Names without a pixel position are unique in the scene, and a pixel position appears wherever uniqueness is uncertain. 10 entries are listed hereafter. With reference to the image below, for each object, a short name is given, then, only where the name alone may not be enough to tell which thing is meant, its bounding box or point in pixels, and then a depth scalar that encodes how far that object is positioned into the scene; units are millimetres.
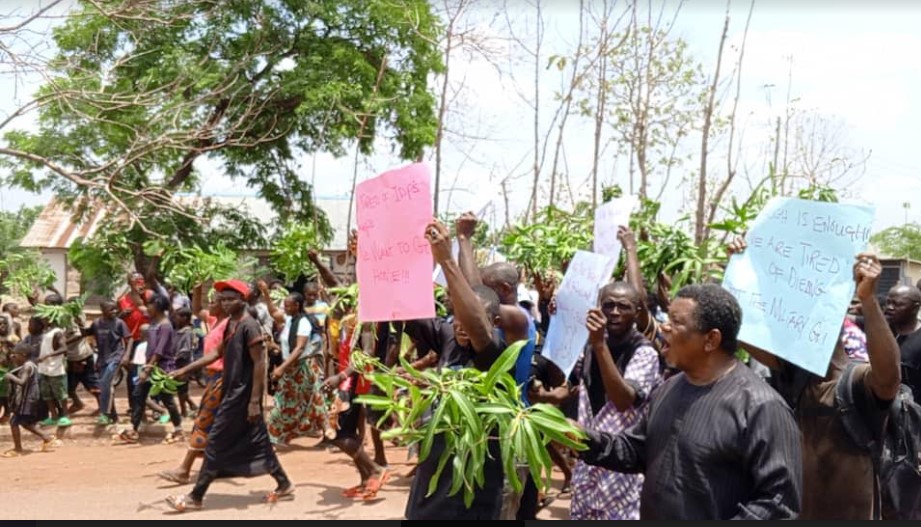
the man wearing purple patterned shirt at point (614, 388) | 4027
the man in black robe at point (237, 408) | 7180
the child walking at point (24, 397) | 10203
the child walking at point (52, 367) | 10586
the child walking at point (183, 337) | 11008
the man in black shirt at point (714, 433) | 2771
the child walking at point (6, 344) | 11758
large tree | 14336
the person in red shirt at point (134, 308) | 11594
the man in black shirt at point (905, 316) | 5500
